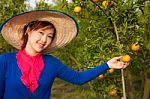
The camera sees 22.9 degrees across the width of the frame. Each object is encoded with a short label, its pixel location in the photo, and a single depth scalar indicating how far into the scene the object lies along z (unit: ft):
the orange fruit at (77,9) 11.08
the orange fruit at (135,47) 10.55
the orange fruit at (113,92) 13.07
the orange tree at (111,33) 10.25
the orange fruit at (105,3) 10.07
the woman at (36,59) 8.36
